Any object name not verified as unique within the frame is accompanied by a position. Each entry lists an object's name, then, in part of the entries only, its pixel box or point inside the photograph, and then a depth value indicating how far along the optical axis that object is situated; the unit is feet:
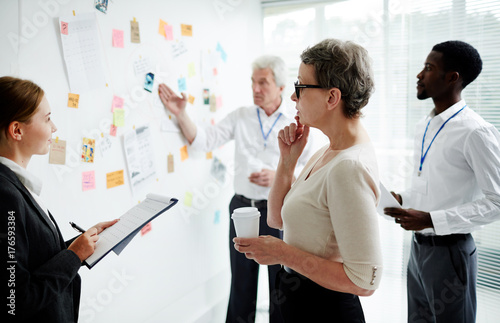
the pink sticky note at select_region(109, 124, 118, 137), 6.49
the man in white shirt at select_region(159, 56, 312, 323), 8.45
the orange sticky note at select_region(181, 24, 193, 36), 8.18
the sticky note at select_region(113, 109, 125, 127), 6.55
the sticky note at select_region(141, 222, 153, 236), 7.34
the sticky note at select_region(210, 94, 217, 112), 9.37
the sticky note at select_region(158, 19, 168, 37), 7.50
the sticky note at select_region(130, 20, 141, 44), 6.81
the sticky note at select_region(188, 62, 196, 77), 8.45
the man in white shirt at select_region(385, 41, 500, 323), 5.73
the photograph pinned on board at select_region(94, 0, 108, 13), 6.08
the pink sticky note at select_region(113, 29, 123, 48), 6.43
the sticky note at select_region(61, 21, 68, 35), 5.53
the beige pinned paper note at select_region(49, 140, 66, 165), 5.50
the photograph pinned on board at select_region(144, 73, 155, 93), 7.21
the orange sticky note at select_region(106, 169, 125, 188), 6.50
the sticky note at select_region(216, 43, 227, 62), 9.51
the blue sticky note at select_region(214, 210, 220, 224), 9.80
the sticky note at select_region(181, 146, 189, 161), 8.37
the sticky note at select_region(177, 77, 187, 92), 8.14
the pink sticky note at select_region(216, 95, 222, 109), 9.61
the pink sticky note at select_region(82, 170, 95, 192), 6.03
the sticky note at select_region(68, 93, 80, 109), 5.71
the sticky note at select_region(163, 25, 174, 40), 7.68
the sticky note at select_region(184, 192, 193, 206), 8.59
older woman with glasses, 3.64
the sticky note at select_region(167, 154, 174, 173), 7.93
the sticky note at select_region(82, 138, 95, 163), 5.99
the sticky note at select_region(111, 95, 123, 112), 6.50
